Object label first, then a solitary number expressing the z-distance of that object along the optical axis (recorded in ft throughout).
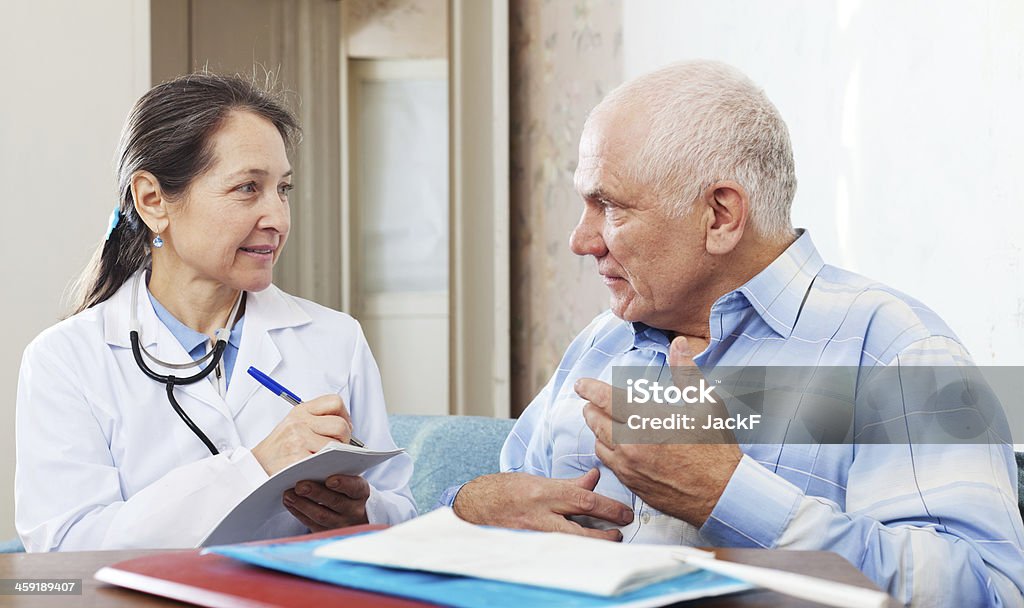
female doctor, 4.18
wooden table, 1.94
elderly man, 3.29
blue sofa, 5.85
